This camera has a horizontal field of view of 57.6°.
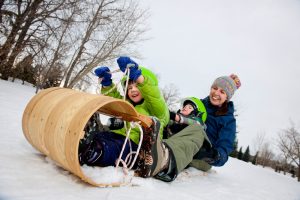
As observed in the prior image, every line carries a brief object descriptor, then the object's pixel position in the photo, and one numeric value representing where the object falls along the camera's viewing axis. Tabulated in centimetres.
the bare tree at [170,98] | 3559
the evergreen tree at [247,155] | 3703
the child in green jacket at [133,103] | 192
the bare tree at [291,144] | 1882
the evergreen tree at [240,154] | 3572
